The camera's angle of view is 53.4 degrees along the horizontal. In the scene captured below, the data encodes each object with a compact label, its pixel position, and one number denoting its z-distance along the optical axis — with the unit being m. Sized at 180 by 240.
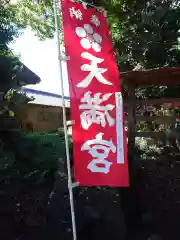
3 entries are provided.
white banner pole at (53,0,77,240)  1.87
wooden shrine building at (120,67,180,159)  2.82
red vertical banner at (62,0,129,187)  1.90
